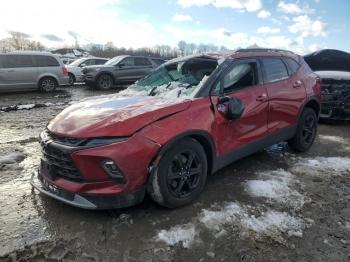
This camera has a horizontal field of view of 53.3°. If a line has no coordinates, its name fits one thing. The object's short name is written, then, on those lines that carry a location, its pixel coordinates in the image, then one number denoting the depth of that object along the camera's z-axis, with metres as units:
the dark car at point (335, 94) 8.23
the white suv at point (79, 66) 18.50
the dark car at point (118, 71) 15.94
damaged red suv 3.33
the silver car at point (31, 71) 13.77
